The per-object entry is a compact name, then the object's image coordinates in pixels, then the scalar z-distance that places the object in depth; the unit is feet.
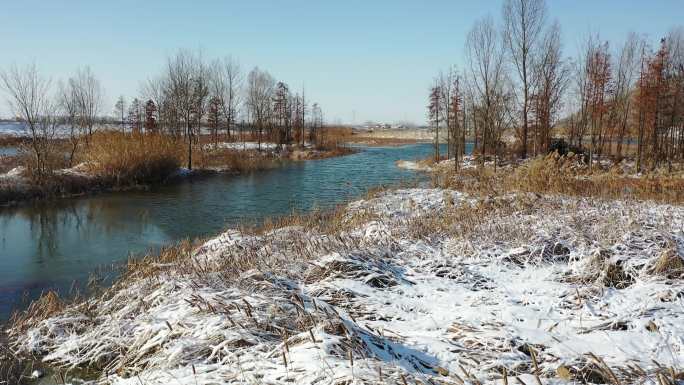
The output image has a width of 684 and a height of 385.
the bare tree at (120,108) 199.62
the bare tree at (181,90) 98.22
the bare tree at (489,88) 77.71
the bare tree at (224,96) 144.62
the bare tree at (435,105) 133.80
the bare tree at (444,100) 115.73
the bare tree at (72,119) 74.35
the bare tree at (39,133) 58.29
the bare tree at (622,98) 84.48
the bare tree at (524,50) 72.74
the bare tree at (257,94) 158.51
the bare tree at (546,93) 75.72
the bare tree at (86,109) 95.03
